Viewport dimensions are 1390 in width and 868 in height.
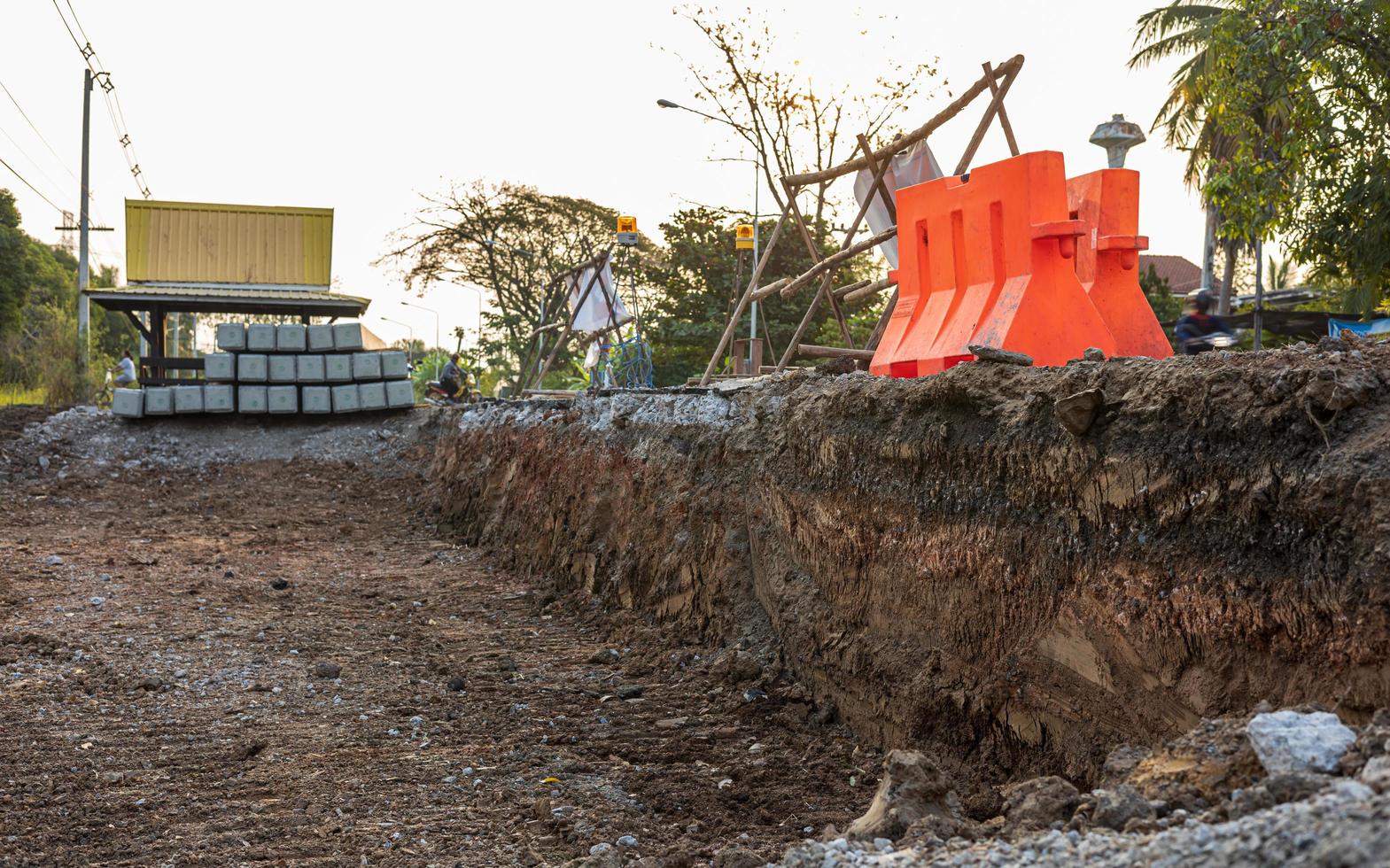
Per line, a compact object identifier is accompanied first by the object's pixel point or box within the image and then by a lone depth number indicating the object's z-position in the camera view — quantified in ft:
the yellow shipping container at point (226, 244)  73.72
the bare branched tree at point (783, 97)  83.20
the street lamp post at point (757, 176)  67.46
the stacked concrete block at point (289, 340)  65.31
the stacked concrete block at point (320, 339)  65.57
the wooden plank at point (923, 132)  27.74
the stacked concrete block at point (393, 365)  66.44
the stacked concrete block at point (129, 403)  63.62
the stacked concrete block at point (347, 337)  66.00
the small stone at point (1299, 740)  8.50
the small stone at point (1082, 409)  13.76
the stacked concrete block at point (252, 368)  64.54
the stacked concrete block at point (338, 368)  65.67
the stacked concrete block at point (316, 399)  65.16
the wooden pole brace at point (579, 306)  51.80
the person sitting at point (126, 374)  82.69
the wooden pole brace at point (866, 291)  30.89
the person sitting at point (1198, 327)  31.35
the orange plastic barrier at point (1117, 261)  23.59
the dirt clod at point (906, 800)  11.00
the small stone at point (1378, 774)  7.36
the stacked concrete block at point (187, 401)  64.18
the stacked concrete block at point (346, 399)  65.41
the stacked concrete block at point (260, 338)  64.85
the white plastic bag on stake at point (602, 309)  53.21
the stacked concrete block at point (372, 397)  65.41
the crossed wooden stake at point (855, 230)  27.78
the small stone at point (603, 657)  24.44
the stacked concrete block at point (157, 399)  63.82
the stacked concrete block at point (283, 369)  65.41
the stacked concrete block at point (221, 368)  63.87
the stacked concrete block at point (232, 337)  64.13
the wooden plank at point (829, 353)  28.16
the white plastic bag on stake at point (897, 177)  30.50
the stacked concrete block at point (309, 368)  65.31
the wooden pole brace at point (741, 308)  30.91
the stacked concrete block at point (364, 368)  65.92
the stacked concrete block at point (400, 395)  66.03
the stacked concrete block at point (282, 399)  64.95
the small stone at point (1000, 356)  16.93
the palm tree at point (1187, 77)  89.45
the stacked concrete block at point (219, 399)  64.34
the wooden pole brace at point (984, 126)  27.48
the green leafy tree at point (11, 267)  118.01
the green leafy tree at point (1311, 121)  40.40
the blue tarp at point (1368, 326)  55.72
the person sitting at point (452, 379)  73.67
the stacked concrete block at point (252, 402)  64.69
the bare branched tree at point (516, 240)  118.52
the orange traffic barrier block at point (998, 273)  21.95
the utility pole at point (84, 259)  84.48
